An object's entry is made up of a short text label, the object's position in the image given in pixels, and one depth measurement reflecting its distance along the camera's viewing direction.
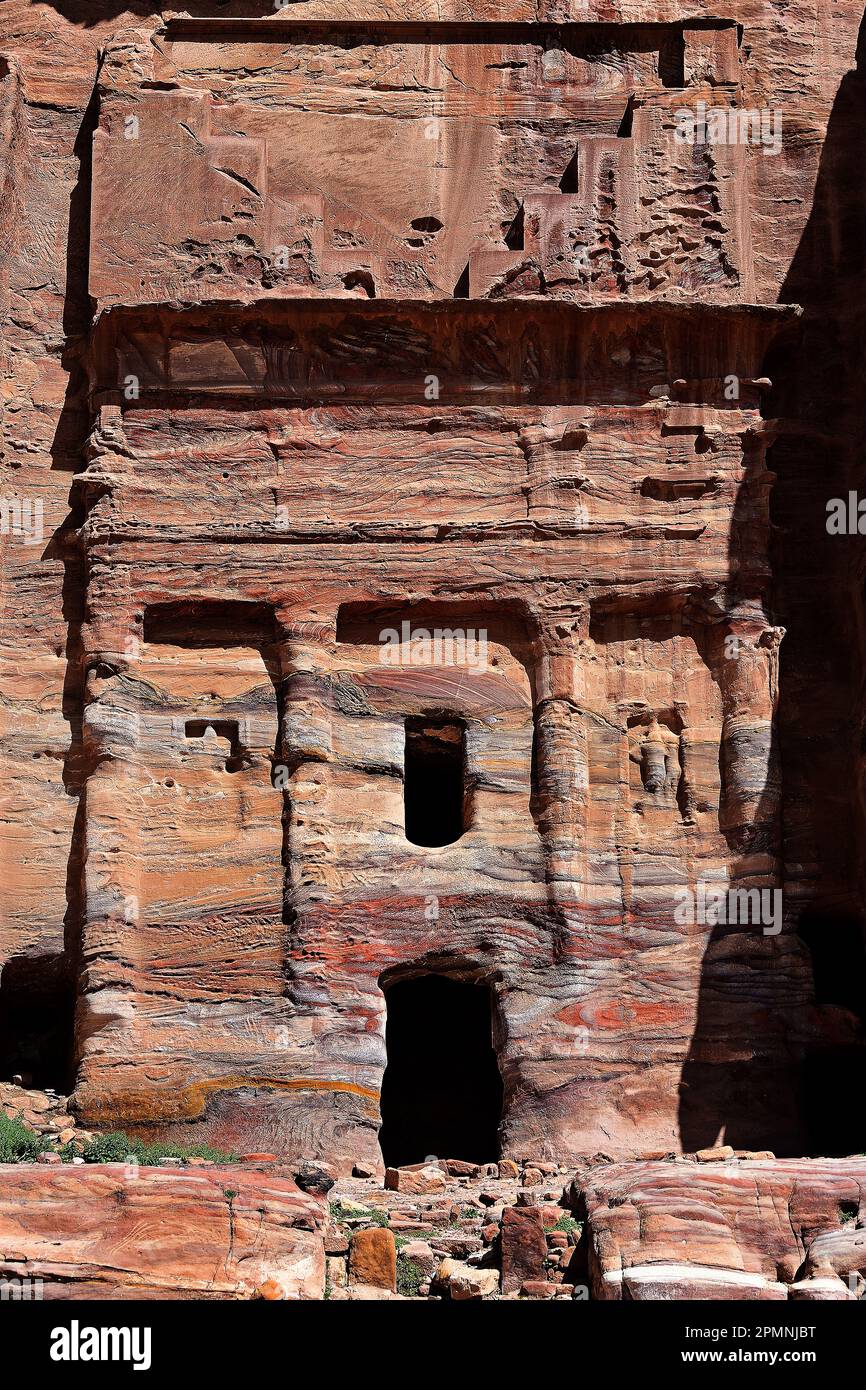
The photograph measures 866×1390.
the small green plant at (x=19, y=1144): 19.73
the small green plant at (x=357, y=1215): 18.34
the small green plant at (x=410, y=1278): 17.09
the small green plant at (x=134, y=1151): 20.00
